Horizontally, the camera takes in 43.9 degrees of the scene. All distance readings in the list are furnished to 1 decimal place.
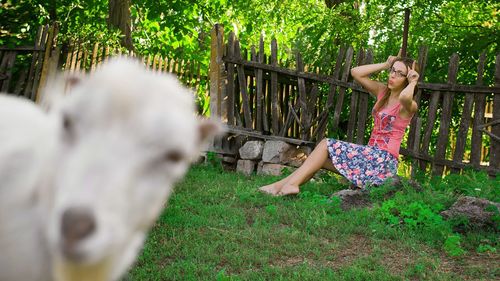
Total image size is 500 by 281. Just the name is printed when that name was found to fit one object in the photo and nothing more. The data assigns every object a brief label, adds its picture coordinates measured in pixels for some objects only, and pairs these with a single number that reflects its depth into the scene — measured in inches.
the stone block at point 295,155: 371.9
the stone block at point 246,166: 383.6
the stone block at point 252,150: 380.2
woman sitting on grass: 271.6
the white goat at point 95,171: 41.1
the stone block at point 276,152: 368.2
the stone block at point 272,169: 364.8
